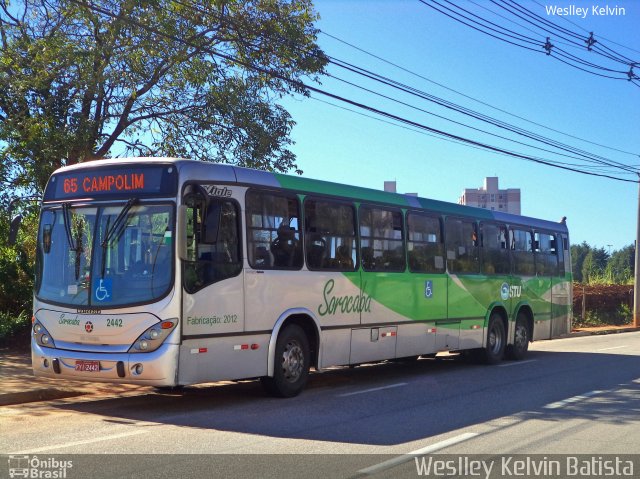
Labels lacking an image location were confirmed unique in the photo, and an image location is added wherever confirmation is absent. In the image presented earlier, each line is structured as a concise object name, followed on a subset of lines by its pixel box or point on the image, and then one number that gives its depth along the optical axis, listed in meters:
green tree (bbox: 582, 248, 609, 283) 104.12
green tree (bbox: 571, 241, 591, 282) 112.01
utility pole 34.03
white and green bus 9.32
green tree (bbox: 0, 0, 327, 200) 15.62
